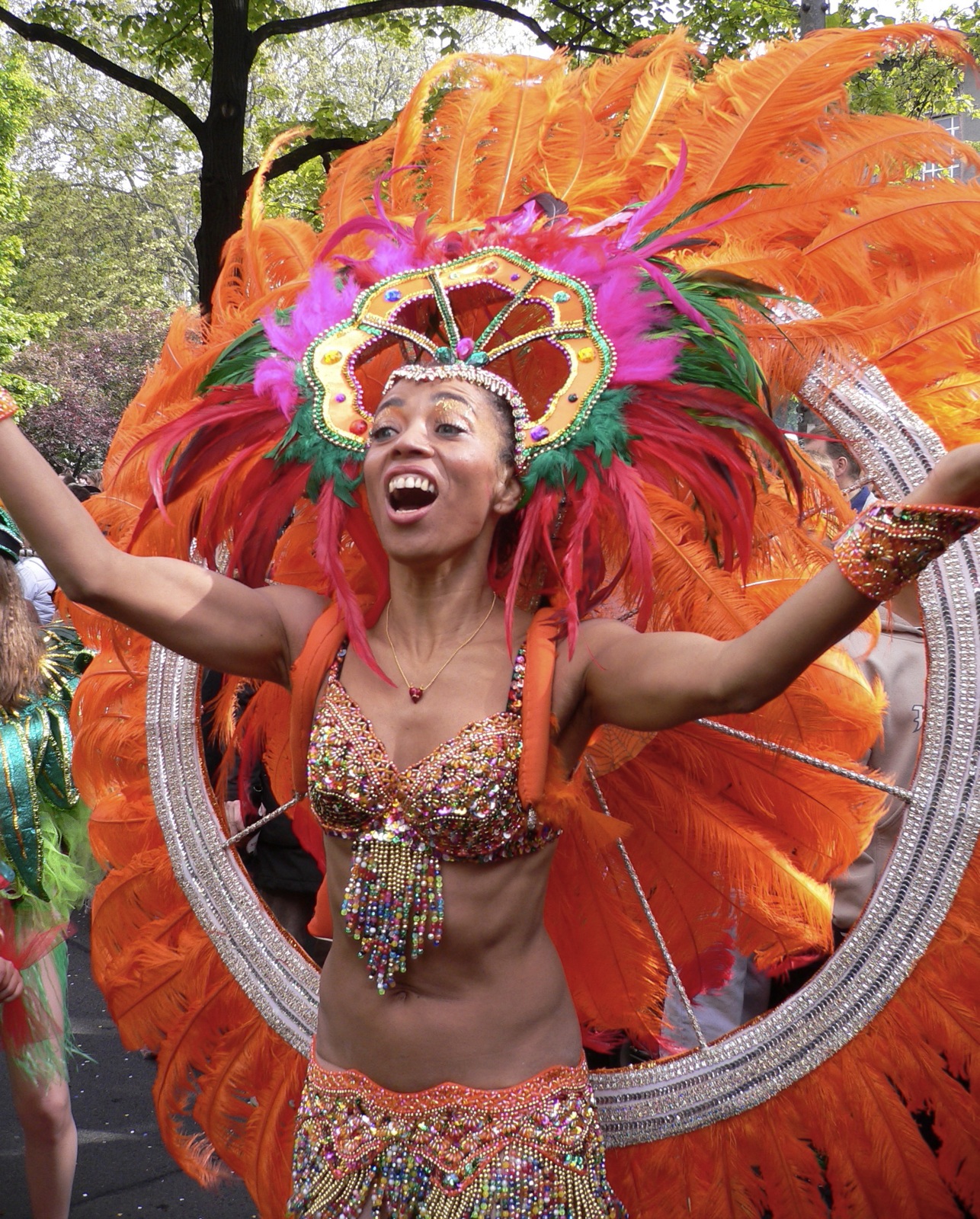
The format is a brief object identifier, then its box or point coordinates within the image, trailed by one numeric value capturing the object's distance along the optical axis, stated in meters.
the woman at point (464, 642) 1.90
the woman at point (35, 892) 3.11
